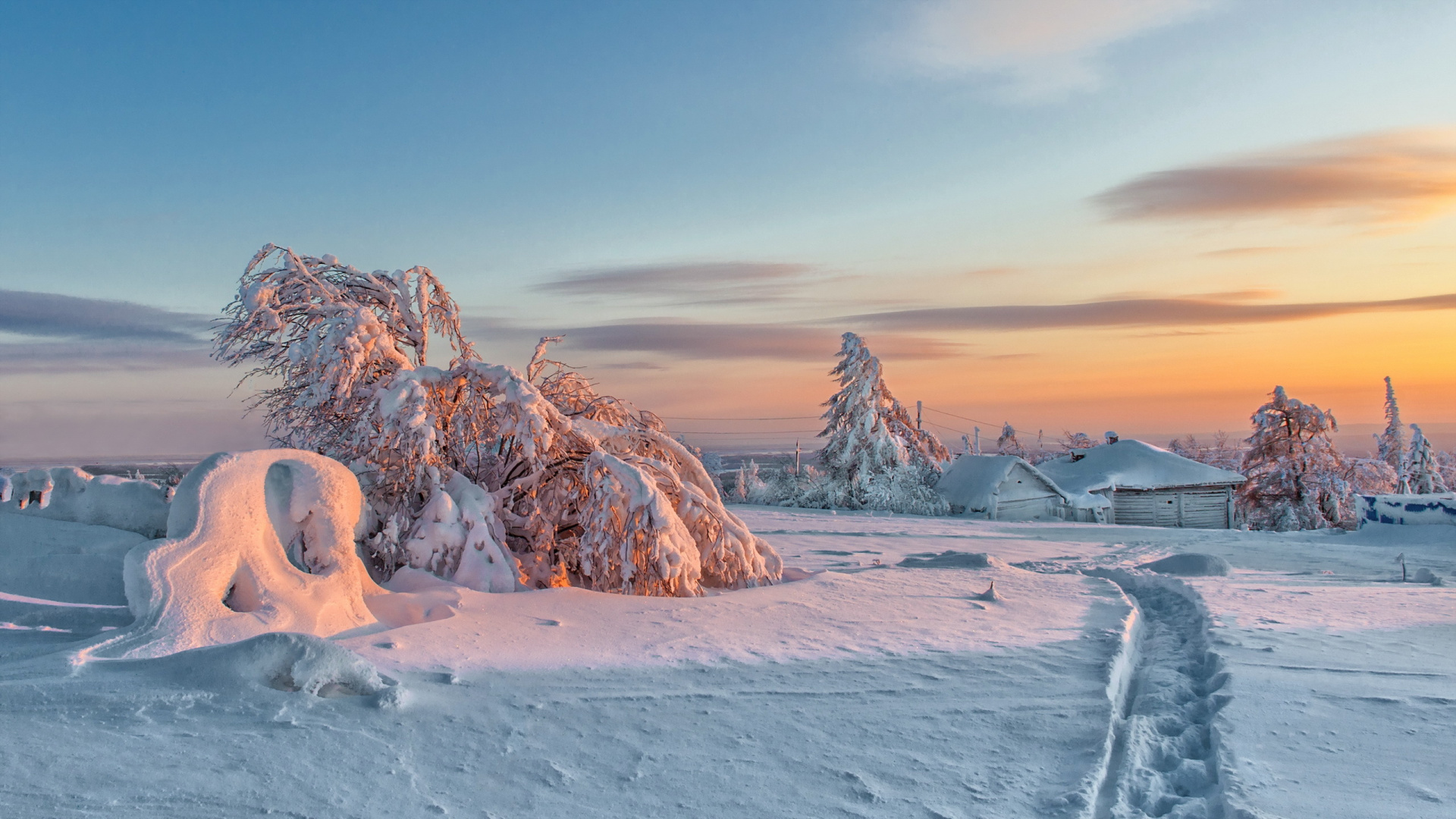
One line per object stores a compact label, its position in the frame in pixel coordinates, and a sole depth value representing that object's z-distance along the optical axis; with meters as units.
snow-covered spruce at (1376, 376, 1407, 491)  48.51
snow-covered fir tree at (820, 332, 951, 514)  34.22
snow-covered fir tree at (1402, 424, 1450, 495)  40.53
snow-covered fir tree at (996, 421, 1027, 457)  52.19
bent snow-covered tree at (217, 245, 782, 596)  9.68
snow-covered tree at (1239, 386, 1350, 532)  32.53
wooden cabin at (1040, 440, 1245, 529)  32.78
